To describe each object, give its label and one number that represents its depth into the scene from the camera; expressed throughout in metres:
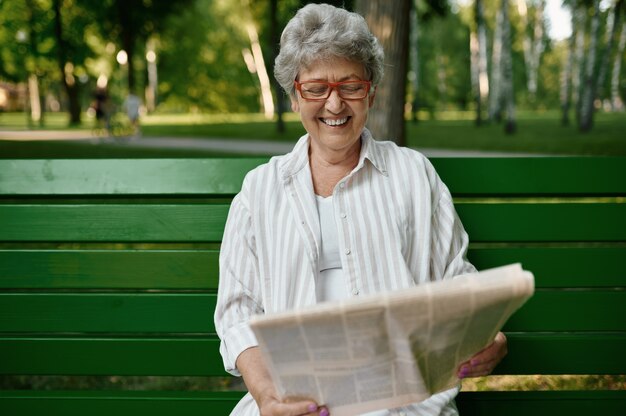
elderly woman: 1.96
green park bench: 2.28
